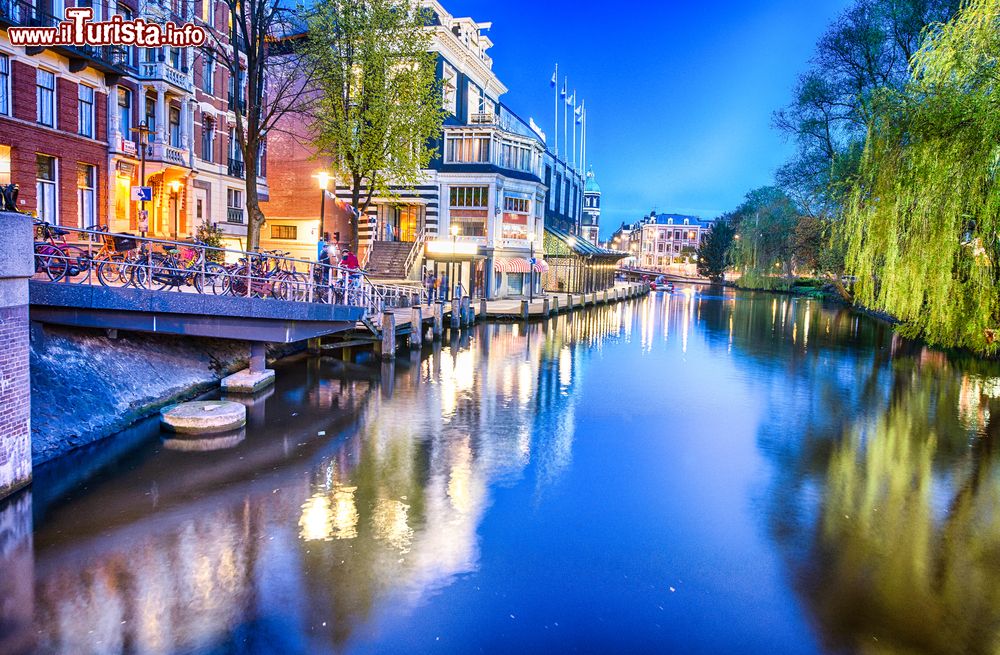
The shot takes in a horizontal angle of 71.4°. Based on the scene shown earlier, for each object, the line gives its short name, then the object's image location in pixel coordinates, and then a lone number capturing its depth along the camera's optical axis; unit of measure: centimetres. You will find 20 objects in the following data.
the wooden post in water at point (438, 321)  3216
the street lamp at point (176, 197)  3469
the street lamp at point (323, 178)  2988
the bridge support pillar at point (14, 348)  1032
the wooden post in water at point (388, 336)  2573
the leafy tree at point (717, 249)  11556
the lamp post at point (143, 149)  2565
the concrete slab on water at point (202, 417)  1502
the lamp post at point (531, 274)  5391
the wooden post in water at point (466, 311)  3797
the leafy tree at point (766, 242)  7625
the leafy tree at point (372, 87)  3075
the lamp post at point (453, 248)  4759
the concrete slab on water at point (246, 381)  1881
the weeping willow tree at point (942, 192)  1991
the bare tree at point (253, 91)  2333
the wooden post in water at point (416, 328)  2892
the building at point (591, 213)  12237
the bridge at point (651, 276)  11869
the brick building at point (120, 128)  2470
